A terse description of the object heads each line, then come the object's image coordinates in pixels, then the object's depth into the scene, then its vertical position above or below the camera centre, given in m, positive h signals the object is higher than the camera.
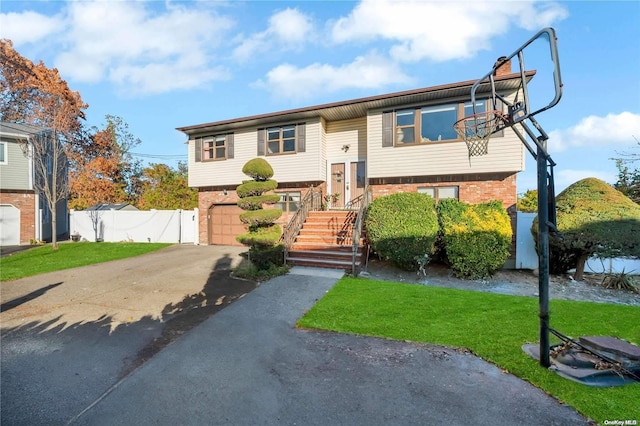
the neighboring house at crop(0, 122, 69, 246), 16.03 +1.02
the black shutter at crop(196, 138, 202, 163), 15.27 +3.16
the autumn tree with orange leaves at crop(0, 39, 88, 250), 24.25 +10.31
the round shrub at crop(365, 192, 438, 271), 8.19 -0.57
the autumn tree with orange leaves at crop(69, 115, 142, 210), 25.39 +3.79
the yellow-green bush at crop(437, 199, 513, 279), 8.04 -0.88
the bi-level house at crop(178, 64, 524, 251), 10.26 +2.36
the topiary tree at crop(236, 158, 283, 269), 8.60 -0.29
